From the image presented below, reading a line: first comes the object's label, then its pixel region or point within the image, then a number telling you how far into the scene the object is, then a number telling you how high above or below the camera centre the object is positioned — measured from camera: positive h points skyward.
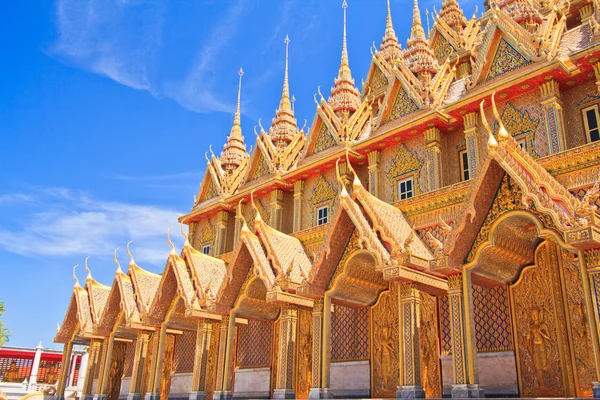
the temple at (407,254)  10.45 +3.05
